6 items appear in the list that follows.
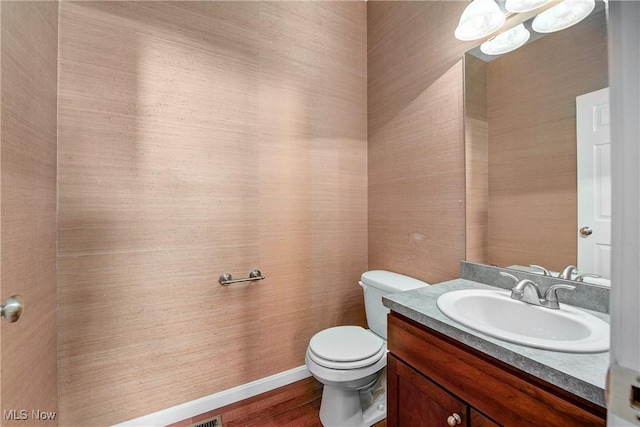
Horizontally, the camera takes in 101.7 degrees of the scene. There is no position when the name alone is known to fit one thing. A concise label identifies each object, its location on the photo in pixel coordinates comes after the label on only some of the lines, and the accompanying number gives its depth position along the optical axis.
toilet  1.27
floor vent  1.40
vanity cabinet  0.60
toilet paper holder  1.50
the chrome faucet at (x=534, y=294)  0.91
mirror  0.95
